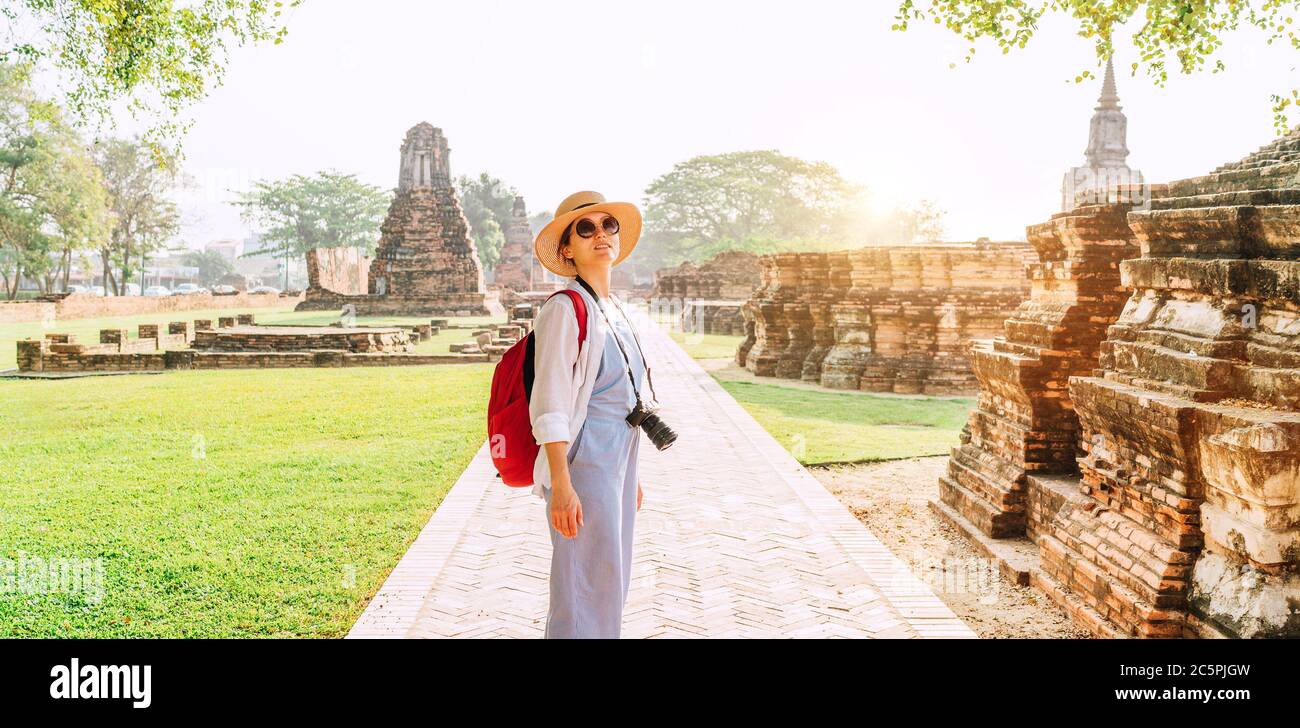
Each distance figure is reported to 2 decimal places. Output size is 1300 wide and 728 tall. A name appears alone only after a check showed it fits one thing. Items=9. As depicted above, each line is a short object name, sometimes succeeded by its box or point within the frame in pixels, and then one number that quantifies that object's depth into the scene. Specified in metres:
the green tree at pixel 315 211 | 59.72
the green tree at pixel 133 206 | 42.50
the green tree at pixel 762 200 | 61.62
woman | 2.63
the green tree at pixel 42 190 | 30.84
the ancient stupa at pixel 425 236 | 36.78
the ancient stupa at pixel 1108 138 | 43.38
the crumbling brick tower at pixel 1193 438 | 3.23
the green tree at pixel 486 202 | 67.81
